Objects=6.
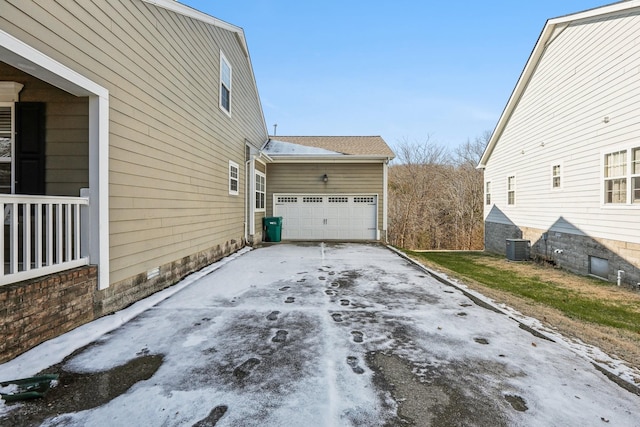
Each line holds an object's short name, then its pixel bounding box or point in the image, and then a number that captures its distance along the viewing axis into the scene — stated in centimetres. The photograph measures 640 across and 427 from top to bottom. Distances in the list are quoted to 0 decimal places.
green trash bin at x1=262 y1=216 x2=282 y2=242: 1230
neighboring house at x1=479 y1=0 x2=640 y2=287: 657
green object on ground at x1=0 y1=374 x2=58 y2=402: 220
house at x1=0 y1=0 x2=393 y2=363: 295
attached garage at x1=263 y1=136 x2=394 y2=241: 1294
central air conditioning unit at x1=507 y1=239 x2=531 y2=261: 1041
